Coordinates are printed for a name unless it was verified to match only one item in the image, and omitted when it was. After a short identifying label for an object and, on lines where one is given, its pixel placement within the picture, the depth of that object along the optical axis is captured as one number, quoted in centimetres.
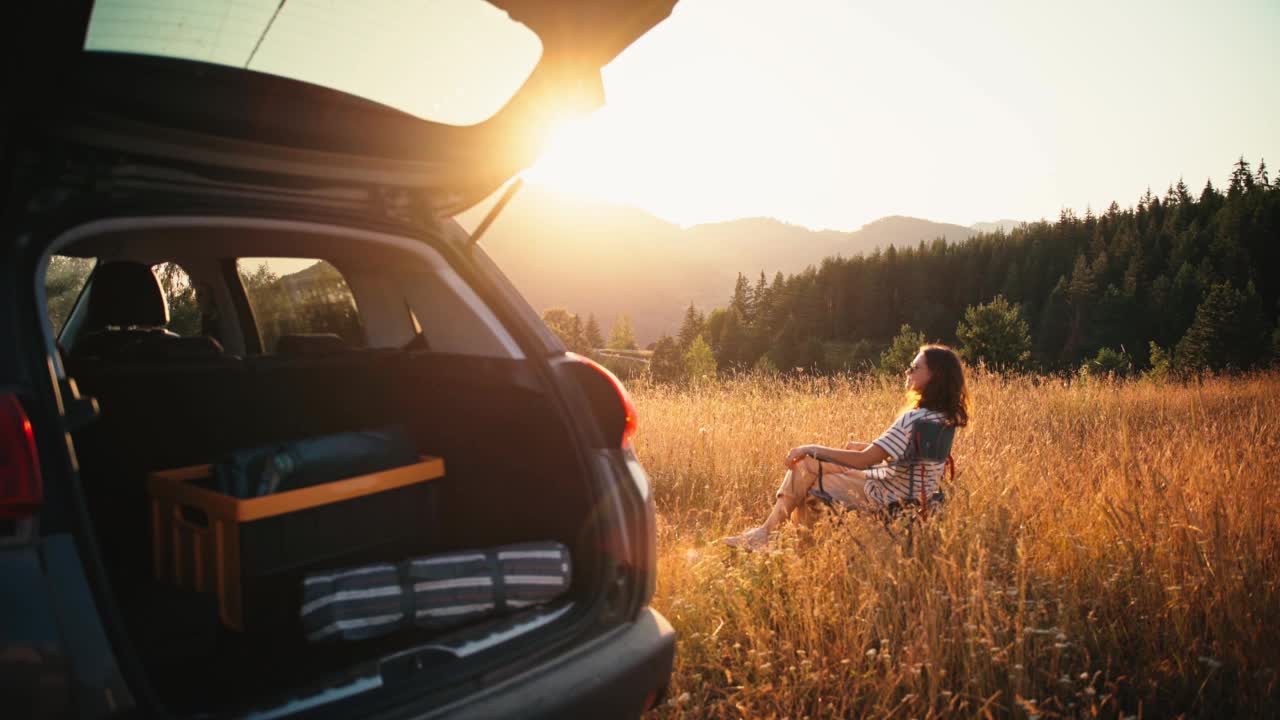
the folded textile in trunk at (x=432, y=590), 206
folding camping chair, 378
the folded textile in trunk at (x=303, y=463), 226
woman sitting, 389
